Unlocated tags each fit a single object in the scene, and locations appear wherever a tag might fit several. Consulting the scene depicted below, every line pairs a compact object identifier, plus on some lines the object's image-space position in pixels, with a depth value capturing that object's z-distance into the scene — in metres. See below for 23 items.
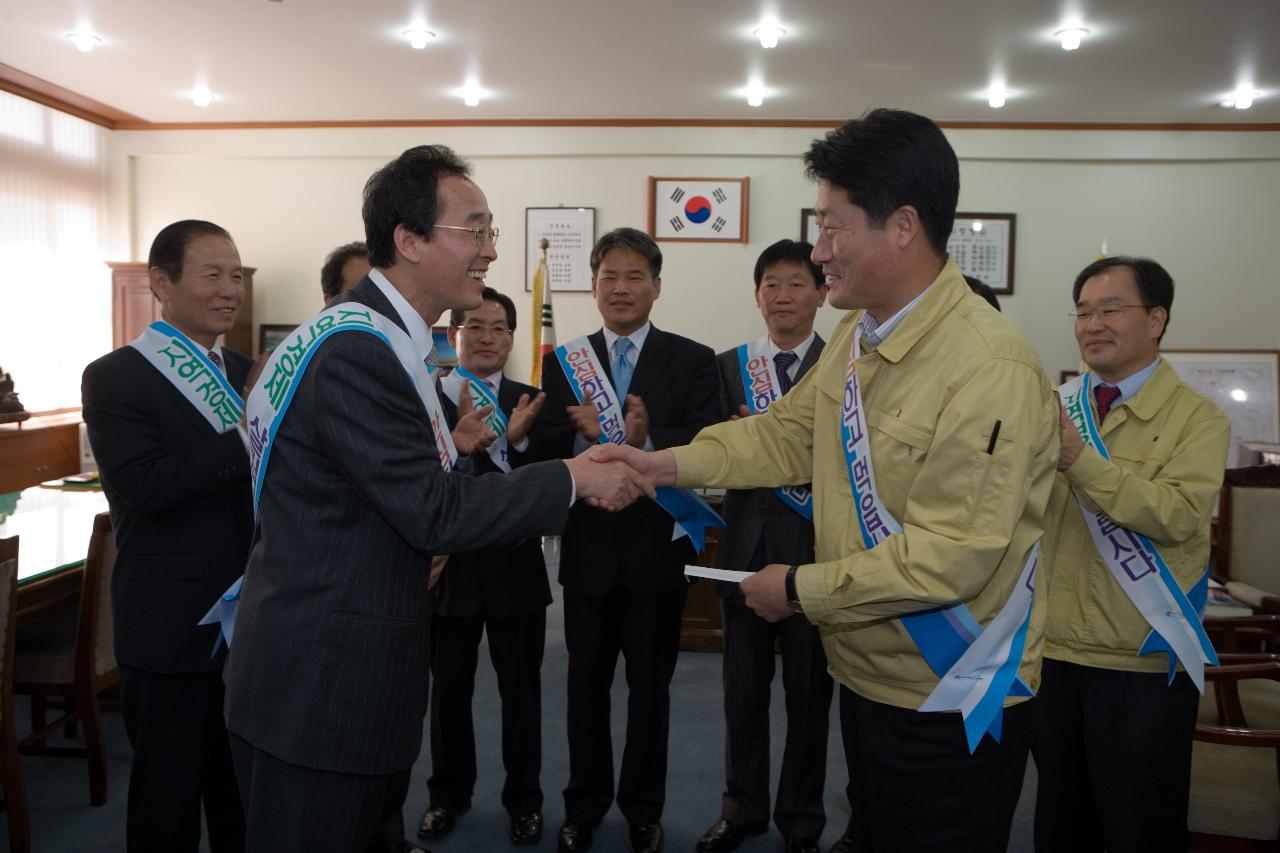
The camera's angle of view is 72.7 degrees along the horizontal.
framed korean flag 6.17
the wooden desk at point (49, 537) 2.70
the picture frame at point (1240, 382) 5.75
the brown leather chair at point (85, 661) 2.66
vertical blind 5.57
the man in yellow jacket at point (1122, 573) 1.69
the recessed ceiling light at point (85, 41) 4.52
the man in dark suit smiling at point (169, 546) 1.77
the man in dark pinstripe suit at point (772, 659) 2.37
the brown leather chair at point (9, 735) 2.30
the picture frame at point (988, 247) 6.10
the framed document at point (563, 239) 6.27
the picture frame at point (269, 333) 6.51
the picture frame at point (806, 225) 6.12
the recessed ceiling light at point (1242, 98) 5.20
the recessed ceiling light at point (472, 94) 5.42
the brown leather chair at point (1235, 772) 1.92
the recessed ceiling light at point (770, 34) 4.28
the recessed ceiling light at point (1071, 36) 4.21
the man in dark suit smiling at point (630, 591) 2.36
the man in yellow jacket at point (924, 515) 1.21
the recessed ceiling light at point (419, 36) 4.41
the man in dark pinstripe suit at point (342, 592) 1.24
